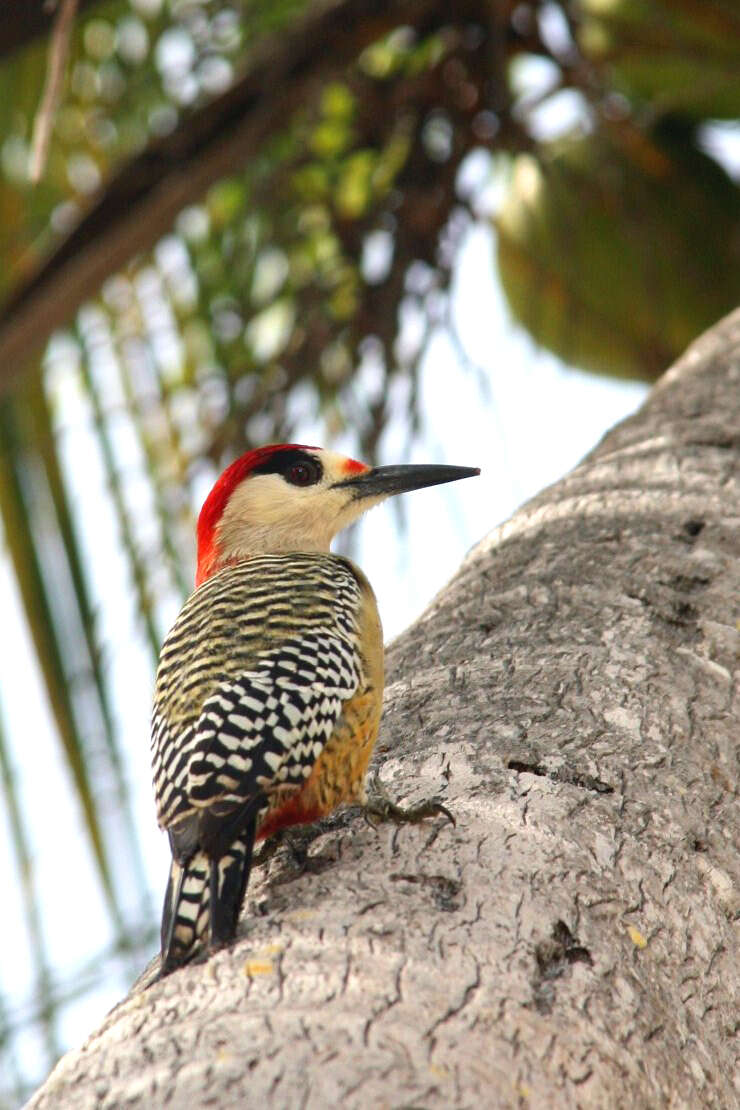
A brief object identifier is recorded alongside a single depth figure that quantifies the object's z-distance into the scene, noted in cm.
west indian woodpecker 459
